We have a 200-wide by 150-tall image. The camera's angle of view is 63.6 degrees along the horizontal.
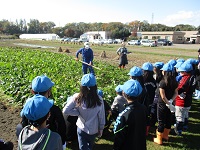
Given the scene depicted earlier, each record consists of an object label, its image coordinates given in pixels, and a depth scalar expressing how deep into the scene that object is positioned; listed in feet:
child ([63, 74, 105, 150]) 7.93
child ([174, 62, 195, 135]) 12.50
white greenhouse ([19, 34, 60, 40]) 206.47
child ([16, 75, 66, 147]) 7.05
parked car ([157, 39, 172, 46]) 121.46
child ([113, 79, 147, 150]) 7.29
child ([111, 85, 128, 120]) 11.91
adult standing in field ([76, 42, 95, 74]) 25.12
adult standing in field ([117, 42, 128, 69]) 31.88
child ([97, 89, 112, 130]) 10.59
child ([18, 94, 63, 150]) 5.46
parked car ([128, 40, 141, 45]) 125.05
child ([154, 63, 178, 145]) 11.12
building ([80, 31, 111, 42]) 208.18
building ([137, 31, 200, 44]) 166.15
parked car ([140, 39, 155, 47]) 112.37
